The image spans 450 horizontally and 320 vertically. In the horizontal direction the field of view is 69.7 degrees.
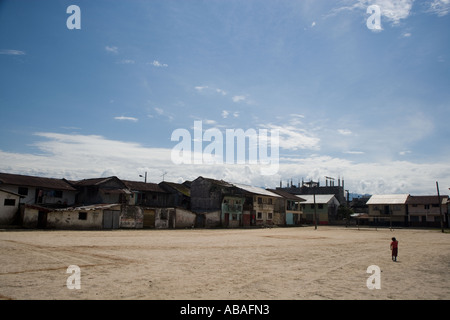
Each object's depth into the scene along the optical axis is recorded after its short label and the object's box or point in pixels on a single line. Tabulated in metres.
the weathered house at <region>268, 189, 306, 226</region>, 66.12
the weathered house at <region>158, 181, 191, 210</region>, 57.34
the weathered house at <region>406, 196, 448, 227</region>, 66.31
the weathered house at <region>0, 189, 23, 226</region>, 35.25
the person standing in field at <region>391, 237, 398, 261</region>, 16.53
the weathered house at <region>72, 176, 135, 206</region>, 46.53
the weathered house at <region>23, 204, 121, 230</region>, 34.78
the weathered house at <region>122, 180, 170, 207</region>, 53.06
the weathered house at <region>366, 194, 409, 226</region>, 70.06
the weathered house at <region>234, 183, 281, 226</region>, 57.91
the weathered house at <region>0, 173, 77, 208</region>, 40.36
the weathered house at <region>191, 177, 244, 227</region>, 52.19
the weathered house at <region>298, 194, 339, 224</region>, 78.50
